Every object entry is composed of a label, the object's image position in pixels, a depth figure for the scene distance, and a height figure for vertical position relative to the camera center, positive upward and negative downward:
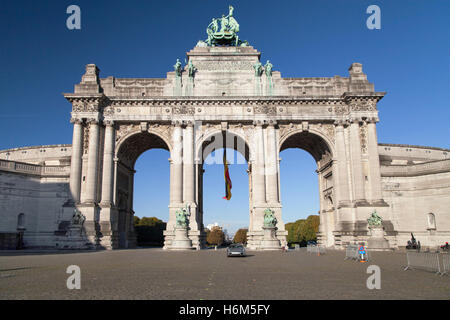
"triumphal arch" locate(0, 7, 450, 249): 40.09 +8.48
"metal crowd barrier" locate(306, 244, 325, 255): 30.52 -2.27
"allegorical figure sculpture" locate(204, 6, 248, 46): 47.88 +25.06
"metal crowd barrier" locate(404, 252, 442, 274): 15.20 -1.72
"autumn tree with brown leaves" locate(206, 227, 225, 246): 166.45 -5.59
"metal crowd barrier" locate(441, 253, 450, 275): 14.73 -1.71
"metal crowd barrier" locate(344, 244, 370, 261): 22.08 -1.93
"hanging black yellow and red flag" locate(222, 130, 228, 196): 45.38 +9.80
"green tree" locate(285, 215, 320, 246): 100.76 -2.12
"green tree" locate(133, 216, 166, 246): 79.69 -1.87
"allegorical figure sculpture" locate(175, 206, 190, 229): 36.50 +0.63
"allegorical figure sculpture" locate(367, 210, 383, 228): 35.91 +0.12
